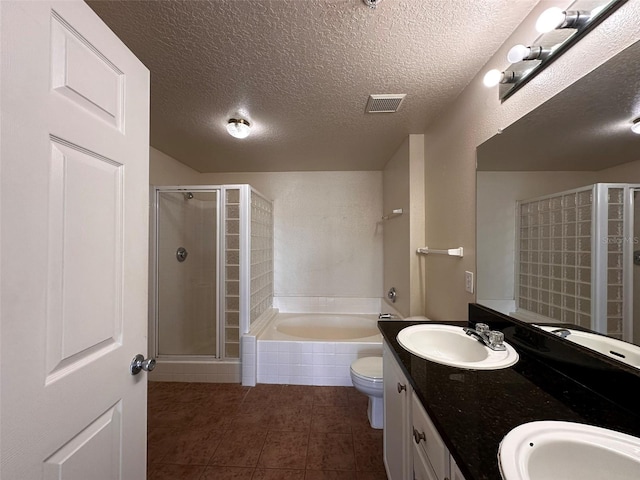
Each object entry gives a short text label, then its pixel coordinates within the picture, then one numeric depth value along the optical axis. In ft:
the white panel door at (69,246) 1.61
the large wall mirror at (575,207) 2.39
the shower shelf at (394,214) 7.88
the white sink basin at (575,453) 1.72
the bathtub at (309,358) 7.23
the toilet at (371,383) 5.17
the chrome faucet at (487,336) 3.31
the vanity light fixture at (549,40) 2.59
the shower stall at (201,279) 7.74
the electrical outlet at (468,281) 4.72
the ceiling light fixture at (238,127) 6.15
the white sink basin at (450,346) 3.06
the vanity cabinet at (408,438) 2.18
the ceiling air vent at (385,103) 5.23
